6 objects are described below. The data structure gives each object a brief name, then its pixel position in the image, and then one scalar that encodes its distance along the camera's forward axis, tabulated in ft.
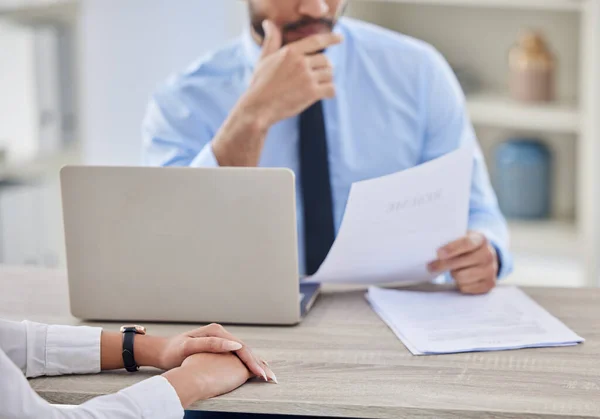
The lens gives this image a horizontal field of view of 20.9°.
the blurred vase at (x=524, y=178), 11.44
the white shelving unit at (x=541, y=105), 10.67
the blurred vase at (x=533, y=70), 10.99
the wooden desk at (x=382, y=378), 6.18
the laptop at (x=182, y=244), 6.86
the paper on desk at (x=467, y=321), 6.74
